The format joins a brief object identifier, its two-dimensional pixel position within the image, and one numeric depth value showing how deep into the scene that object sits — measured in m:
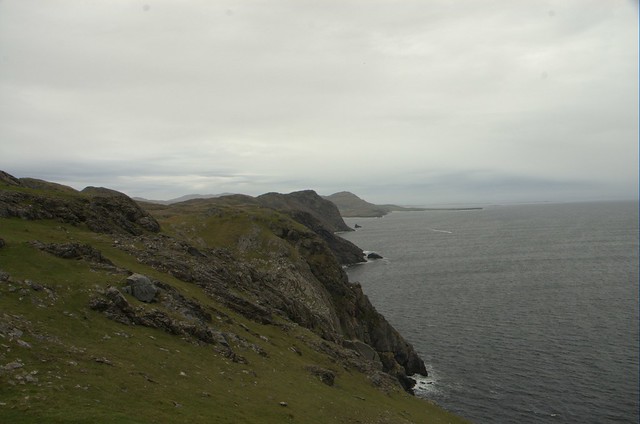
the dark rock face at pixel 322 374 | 41.88
